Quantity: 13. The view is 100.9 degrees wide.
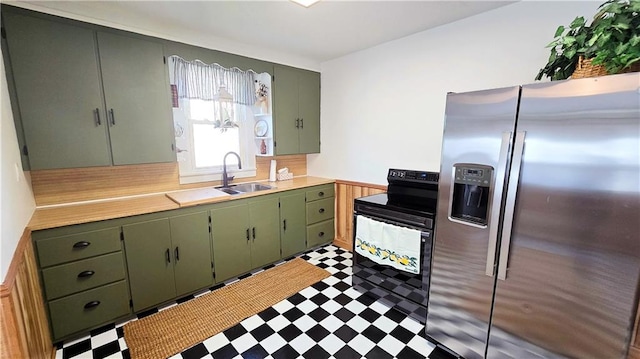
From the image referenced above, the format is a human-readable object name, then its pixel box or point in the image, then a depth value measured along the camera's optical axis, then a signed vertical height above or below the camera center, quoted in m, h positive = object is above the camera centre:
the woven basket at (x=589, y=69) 1.24 +0.36
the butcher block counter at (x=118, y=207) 1.80 -0.50
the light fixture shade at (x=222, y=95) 2.86 +0.53
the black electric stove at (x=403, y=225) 1.99 -0.64
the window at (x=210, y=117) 2.66 +0.30
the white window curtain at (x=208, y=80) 2.58 +0.67
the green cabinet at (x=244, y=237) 2.50 -0.93
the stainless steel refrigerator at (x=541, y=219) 1.16 -0.39
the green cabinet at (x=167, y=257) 2.05 -0.94
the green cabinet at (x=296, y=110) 3.18 +0.42
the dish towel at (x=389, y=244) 2.02 -0.82
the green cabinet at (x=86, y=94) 1.77 +0.37
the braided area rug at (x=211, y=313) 1.85 -1.37
